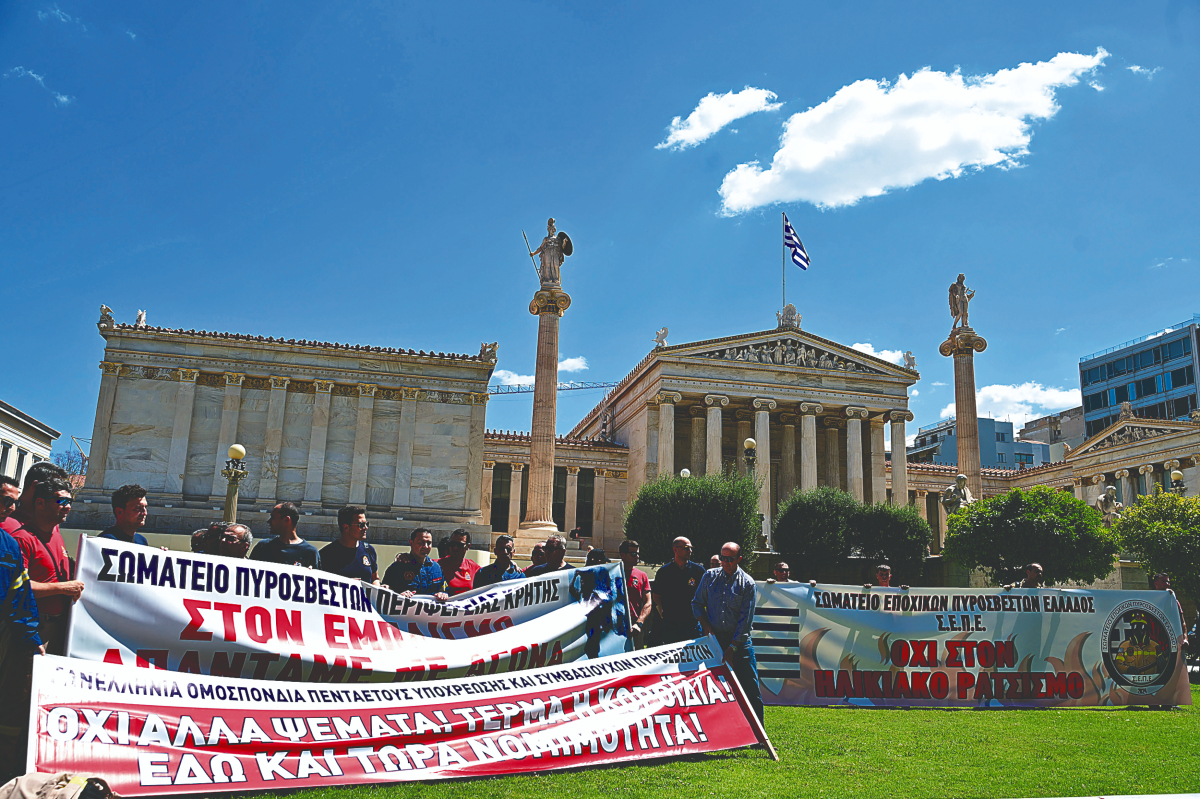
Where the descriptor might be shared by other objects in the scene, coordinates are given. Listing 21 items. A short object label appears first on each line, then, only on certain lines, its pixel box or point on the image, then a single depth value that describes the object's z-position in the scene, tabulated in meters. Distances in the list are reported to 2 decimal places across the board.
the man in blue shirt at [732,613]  8.21
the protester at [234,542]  7.62
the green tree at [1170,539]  21.55
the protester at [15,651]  5.24
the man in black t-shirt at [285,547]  8.01
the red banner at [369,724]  5.16
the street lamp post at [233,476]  19.73
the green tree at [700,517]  29.27
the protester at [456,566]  9.96
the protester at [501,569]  9.84
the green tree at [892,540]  32.75
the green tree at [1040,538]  24.62
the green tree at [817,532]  32.34
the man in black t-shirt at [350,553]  8.34
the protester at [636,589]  9.81
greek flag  43.81
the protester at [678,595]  9.41
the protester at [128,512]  6.72
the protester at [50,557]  5.70
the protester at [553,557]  9.48
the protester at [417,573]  8.81
